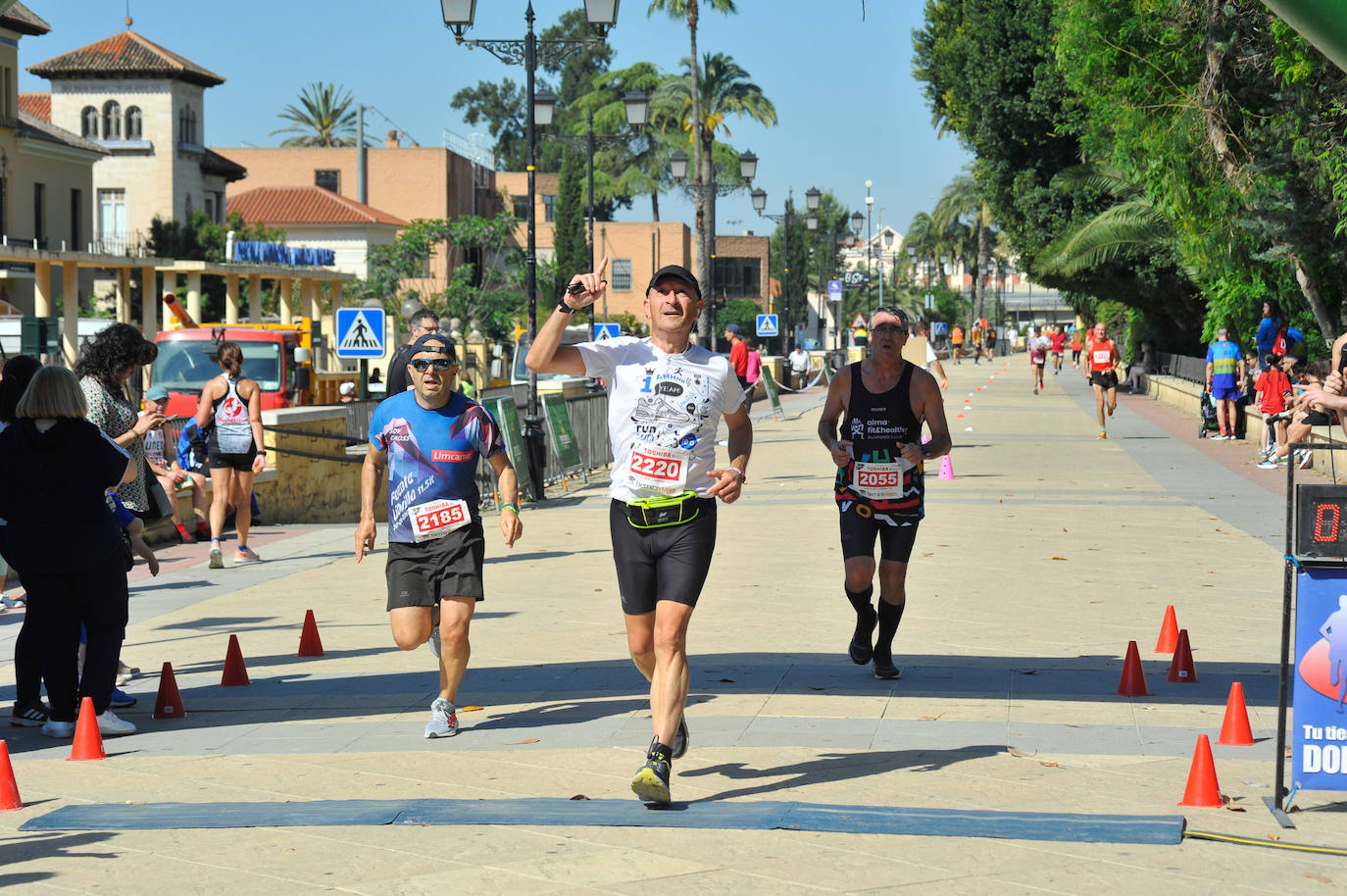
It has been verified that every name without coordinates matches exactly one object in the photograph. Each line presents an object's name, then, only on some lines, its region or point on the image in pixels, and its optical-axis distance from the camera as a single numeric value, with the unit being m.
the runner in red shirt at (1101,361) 51.28
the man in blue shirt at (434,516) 13.90
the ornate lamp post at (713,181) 74.81
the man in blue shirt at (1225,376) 48.37
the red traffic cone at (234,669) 16.37
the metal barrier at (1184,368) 68.59
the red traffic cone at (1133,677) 14.95
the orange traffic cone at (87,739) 13.23
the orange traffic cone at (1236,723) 12.91
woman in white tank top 25.12
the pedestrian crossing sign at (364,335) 41.31
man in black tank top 15.74
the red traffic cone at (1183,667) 15.57
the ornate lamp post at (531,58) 37.47
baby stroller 52.50
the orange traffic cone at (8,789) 11.59
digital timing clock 10.72
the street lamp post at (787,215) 89.12
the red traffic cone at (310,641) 18.00
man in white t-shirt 11.67
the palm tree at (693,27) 79.00
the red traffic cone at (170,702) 14.93
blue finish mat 10.55
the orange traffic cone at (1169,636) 17.36
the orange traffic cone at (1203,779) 11.11
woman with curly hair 16.69
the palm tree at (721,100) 93.06
